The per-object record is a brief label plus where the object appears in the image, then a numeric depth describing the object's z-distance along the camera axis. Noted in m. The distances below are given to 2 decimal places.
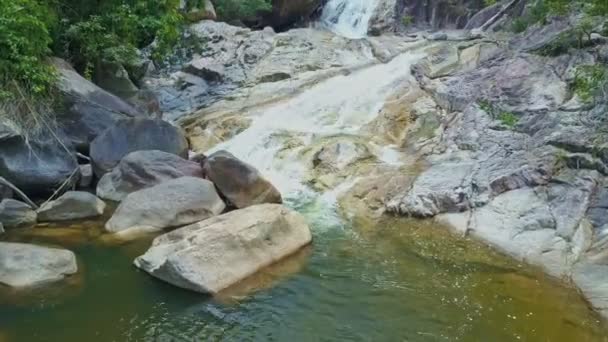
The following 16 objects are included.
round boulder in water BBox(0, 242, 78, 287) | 7.77
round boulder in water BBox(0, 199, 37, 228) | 9.89
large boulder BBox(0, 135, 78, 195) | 10.85
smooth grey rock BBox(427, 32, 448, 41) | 19.88
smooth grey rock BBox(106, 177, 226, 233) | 9.84
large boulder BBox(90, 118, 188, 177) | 12.19
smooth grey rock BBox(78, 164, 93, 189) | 12.08
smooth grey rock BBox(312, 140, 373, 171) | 12.41
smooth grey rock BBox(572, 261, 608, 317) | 7.39
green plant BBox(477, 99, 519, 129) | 12.17
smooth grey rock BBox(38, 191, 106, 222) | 10.29
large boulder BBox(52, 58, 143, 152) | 12.59
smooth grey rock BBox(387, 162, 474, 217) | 10.31
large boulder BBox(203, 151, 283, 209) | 10.88
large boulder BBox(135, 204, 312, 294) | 7.83
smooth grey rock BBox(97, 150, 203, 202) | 11.29
